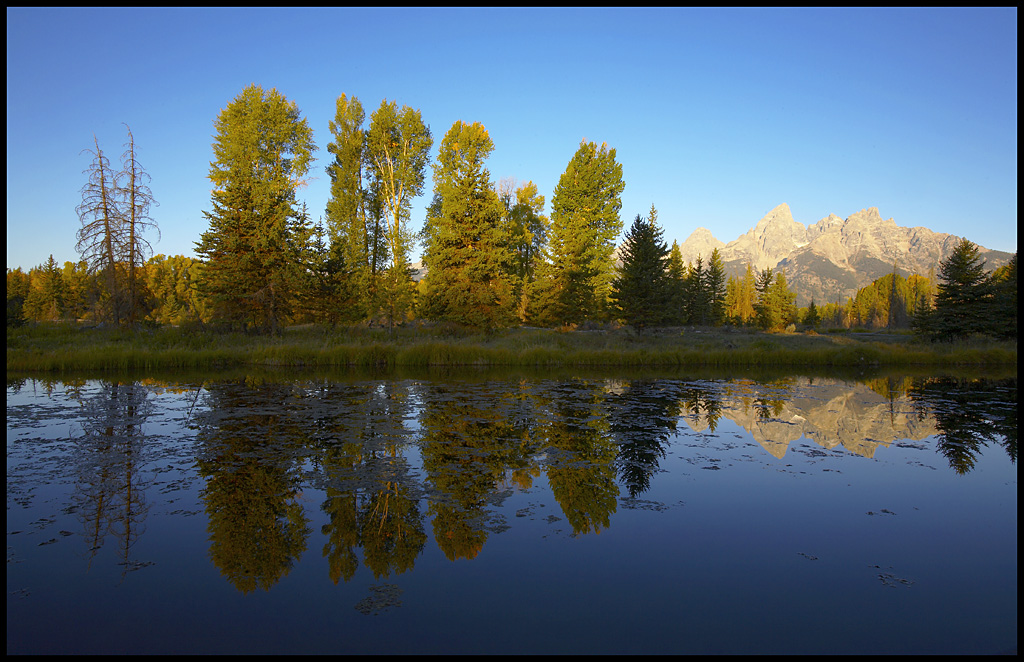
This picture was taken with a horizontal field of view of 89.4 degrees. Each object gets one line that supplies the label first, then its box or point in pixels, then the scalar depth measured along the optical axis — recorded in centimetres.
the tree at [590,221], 3238
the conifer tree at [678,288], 4916
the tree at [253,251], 2444
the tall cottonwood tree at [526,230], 3781
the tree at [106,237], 2386
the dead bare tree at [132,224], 2514
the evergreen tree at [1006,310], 3072
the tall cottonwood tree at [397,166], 3114
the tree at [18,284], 5566
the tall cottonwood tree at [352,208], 2939
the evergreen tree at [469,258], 2589
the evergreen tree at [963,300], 3059
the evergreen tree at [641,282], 2853
